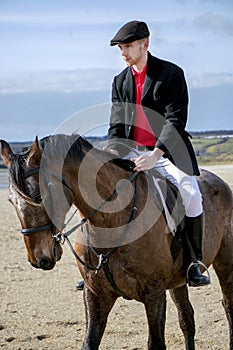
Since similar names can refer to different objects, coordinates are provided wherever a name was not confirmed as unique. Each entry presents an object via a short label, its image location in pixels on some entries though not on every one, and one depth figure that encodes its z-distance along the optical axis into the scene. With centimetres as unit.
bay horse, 971
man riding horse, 1118
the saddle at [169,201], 1123
